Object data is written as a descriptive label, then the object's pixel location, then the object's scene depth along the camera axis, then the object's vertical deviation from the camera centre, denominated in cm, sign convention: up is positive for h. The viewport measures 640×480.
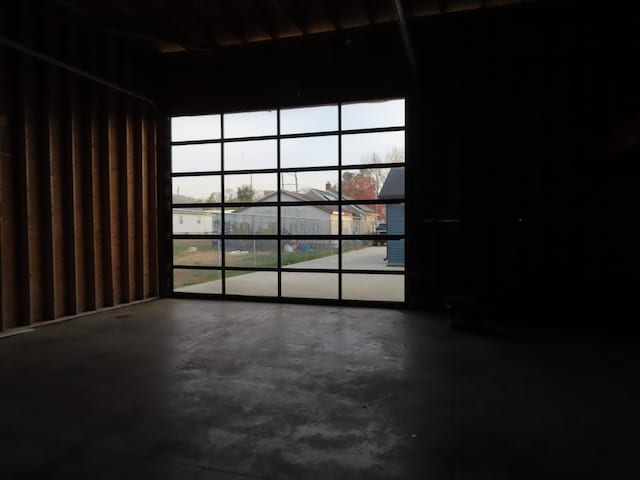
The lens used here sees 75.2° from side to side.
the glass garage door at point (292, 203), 718 +44
